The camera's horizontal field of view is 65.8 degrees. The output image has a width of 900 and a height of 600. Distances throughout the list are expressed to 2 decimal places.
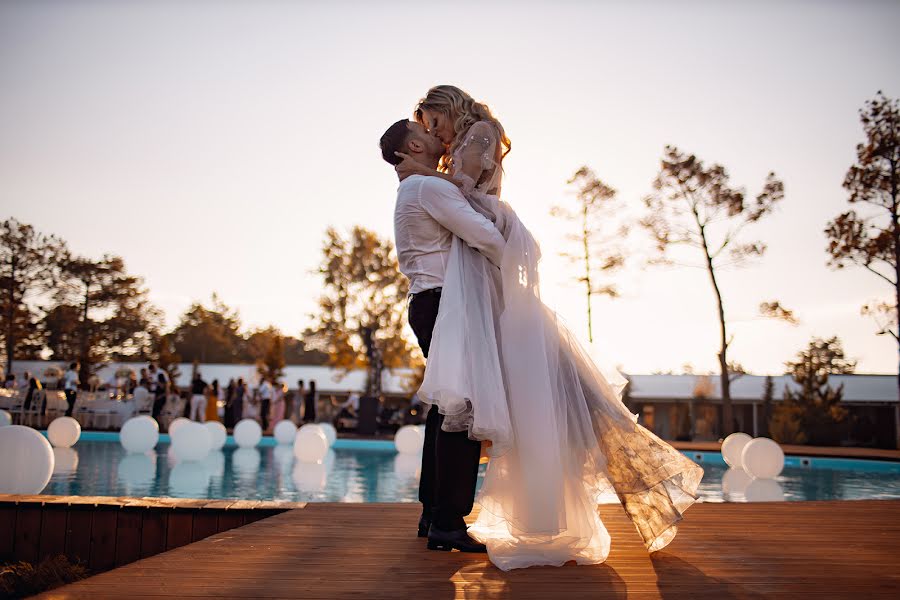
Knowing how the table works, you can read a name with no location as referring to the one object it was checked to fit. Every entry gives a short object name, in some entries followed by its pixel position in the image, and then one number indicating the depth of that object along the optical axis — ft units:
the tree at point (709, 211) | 68.49
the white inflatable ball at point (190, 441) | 35.50
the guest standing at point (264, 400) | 66.03
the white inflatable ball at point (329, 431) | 49.74
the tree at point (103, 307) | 124.98
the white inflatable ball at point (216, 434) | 38.38
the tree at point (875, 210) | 62.64
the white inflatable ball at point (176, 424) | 36.23
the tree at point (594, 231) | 73.72
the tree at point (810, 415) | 60.54
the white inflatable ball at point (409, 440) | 43.08
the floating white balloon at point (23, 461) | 16.74
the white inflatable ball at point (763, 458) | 29.27
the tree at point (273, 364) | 107.00
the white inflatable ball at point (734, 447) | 33.94
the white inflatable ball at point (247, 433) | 46.98
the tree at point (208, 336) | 177.78
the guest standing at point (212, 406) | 64.03
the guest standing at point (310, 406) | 70.03
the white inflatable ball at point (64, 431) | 39.40
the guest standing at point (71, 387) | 60.34
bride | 8.57
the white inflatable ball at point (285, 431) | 49.92
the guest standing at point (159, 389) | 59.77
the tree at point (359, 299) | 109.91
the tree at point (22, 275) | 109.40
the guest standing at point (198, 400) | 62.03
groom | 9.30
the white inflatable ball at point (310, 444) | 34.99
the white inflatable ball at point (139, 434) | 38.96
